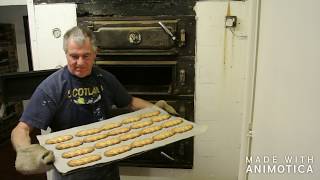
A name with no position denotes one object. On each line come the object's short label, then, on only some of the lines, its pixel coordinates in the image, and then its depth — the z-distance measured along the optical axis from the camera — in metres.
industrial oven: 2.07
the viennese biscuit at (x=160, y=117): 1.81
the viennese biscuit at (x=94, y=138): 1.56
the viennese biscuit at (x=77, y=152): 1.42
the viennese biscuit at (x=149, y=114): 1.85
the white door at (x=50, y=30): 2.16
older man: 1.46
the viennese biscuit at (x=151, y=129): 1.68
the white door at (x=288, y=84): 0.81
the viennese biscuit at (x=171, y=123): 1.74
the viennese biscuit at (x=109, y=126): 1.68
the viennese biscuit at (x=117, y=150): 1.46
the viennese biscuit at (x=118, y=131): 1.65
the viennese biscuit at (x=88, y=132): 1.57
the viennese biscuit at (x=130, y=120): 1.78
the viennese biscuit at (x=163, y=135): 1.61
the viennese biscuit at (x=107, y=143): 1.52
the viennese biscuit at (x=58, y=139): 1.52
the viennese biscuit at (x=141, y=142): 1.55
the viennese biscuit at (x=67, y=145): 1.49
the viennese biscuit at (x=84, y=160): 1.34
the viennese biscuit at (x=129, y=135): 1.62
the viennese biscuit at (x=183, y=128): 1.67
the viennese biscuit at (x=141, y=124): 1.74
